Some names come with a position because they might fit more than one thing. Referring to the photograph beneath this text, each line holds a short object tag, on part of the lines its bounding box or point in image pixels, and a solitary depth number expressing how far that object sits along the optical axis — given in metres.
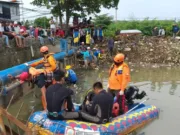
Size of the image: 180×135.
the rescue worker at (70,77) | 9.80
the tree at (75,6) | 20.95
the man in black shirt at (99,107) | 6.32
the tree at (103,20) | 31.75
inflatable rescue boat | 6.21
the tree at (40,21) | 37.06
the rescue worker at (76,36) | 19.52
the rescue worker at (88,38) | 20.20
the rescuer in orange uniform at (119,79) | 7.84
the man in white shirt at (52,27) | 20.09
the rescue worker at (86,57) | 17.53
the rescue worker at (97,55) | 18.47
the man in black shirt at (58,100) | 6.13
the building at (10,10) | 25.79
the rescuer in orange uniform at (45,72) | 8.32
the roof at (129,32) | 24.88
